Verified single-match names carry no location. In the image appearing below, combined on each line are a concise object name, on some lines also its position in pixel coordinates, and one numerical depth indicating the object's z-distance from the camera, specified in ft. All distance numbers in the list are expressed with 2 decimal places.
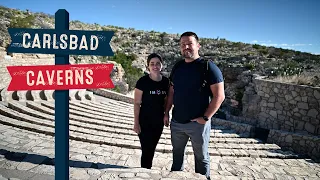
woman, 10.26
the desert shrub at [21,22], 56.70
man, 8.84
